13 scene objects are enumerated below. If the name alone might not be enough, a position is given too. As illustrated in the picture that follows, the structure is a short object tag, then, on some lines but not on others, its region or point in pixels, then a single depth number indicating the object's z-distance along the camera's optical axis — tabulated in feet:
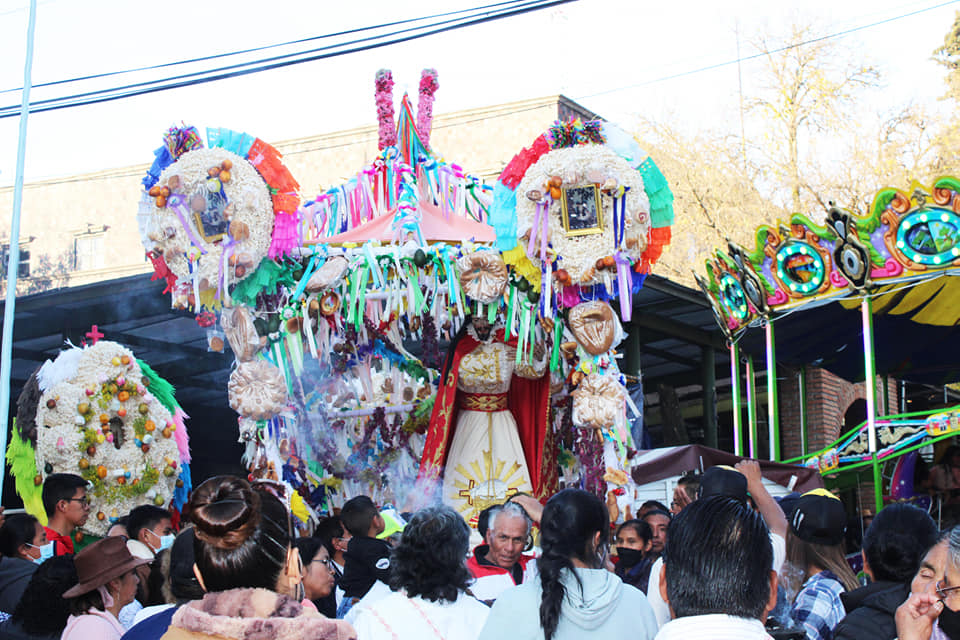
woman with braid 10.03
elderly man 13.19
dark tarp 32.40
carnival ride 28.17
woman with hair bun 7.80
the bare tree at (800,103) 65.72
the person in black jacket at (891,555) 10.24
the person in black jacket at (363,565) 13.65
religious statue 25.02
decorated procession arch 22.04
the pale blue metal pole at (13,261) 31.30
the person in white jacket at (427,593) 10.56
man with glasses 18.26
